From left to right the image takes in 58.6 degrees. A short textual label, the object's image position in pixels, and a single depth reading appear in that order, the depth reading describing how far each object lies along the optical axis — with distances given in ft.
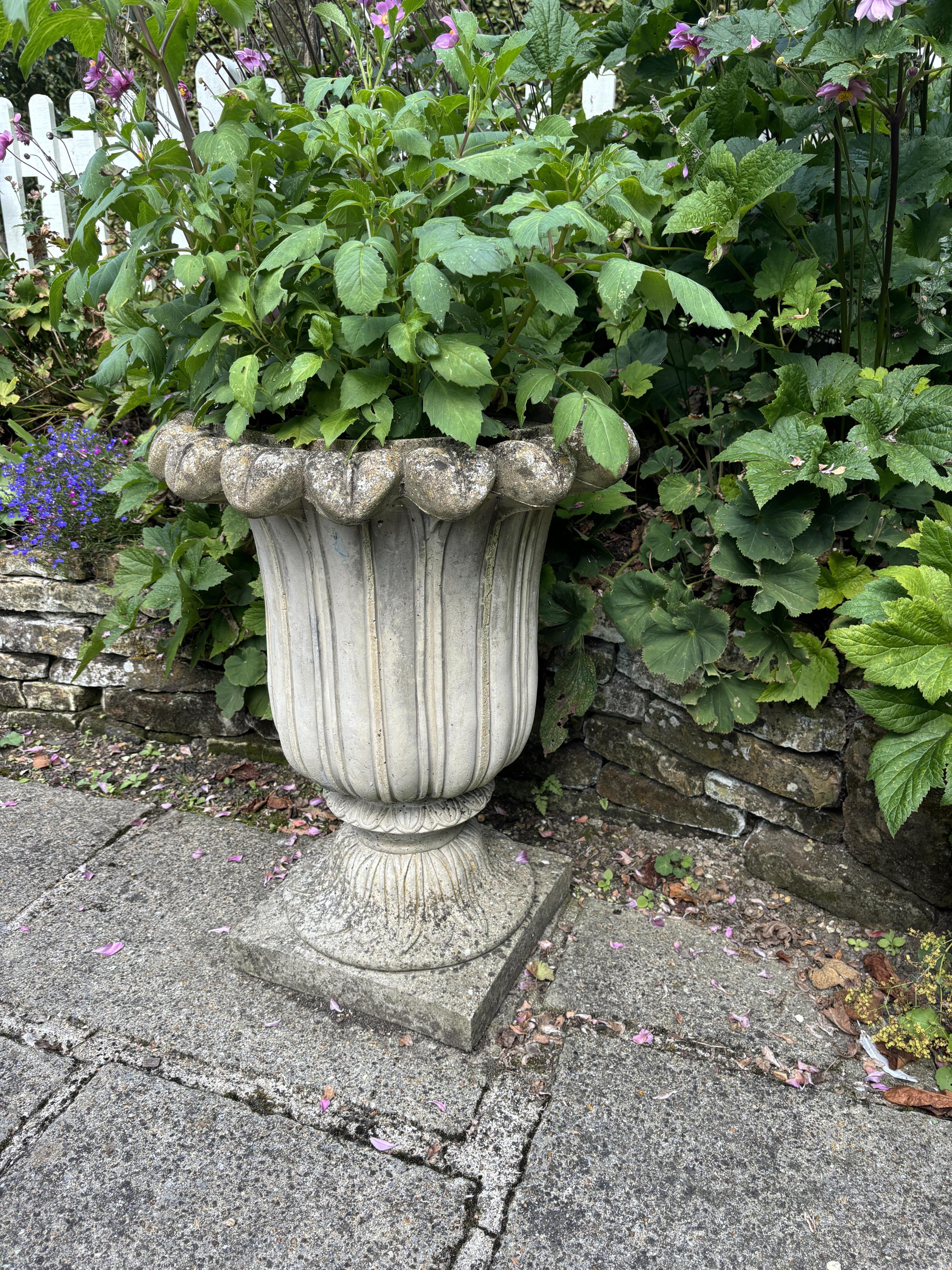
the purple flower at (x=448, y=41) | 5.43
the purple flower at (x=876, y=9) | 4.29
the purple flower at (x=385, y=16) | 4.41
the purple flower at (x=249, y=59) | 6.80
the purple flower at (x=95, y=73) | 5.29
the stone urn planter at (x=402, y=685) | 4.33
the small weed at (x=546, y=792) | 7.41
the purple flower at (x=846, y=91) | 4.92
